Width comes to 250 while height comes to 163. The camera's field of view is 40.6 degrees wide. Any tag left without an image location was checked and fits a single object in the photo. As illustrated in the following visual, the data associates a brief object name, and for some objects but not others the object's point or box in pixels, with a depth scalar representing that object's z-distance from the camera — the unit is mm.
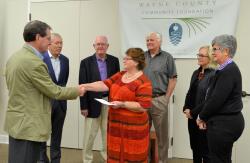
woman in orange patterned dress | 2986
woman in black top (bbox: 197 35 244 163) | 2635
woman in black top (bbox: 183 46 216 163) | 3479
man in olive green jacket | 2312
